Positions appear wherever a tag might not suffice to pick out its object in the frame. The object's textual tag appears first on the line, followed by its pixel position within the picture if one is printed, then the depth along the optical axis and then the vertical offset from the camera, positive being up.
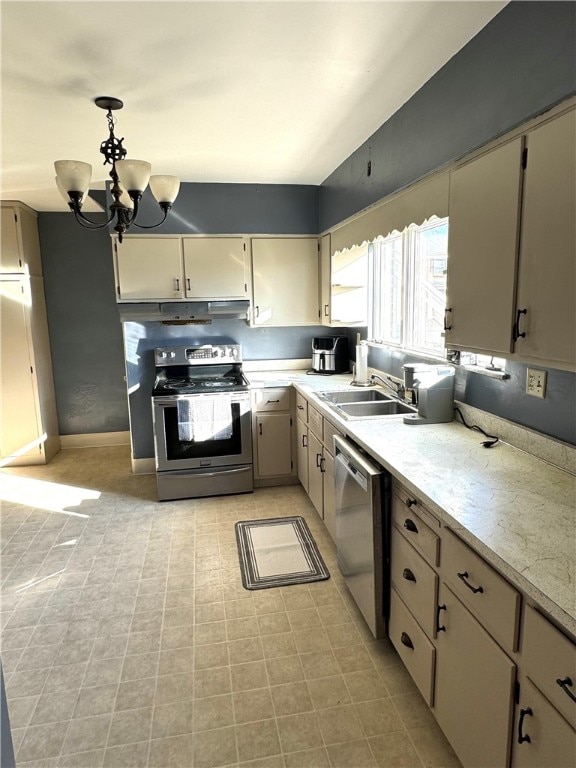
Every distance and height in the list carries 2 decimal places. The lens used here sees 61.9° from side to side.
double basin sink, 2.84 -0.58
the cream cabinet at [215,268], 3.97 +0.37
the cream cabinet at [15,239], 4.28 +0.69
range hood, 3.88 +0.02
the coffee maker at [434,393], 2.36 -0.42
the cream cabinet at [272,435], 3.83 -0.99
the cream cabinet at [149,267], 3.86 +0.37
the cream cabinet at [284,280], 4.10 +0.27
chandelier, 2.14 +0.62
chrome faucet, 2.96 -0.50
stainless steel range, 3.64 -0.96
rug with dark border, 2.71 -1.48
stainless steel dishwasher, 1.96 -0.95
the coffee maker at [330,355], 4.10 -0.38
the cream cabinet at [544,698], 1.01 -0.87
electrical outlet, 1.80 -0.29
